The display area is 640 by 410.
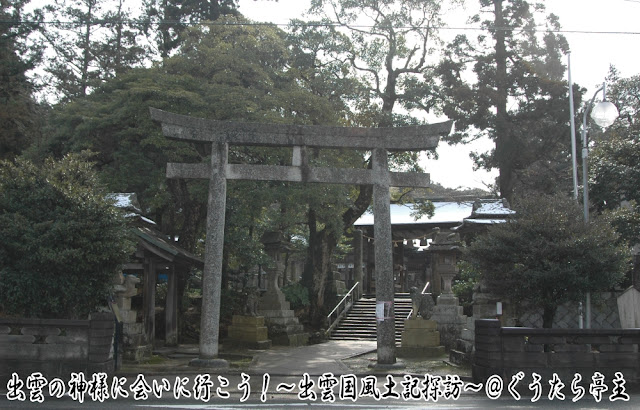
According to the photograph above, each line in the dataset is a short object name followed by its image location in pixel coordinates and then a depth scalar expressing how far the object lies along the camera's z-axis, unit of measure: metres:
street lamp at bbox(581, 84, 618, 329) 14.26
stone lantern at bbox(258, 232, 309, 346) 21.91
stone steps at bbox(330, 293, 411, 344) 25.52
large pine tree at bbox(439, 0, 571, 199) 27.38
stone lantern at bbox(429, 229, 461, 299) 19.67
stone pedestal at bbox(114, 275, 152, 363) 15.05
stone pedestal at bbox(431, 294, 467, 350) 19.69
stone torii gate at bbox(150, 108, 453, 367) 13.86
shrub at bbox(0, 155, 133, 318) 11.41
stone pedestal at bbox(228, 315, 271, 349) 20.25
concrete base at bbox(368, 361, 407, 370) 13.88
